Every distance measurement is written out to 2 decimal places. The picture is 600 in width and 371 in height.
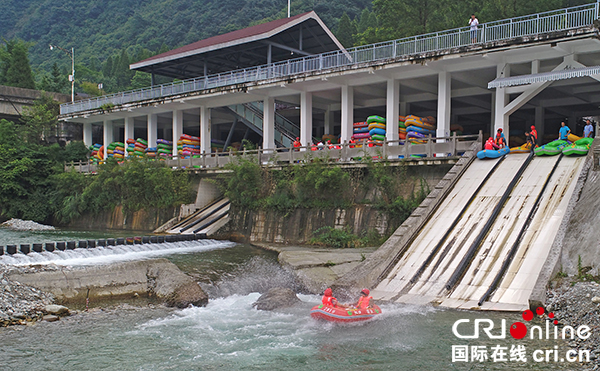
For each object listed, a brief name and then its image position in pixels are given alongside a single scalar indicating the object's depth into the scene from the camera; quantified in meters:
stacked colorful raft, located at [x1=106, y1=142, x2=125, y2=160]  46.19
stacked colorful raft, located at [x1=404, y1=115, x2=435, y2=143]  27.72
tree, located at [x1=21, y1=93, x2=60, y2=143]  46.66
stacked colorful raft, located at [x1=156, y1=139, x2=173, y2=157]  42.31
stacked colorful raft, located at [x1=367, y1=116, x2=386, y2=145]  28.23
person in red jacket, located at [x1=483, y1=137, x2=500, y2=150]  21.03
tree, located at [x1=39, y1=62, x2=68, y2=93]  69.75
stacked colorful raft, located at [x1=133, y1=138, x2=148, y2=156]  43.84
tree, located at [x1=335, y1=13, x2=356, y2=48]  65.69
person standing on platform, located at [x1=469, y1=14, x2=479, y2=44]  24.44
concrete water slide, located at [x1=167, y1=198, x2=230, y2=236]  28.27
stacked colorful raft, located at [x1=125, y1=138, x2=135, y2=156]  44.53
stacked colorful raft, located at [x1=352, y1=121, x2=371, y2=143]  29.19
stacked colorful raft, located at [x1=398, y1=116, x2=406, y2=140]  28.44
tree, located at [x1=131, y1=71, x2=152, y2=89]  91.47
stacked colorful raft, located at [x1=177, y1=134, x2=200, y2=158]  40.06
